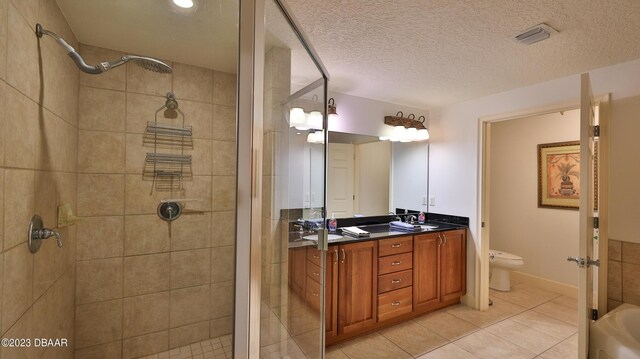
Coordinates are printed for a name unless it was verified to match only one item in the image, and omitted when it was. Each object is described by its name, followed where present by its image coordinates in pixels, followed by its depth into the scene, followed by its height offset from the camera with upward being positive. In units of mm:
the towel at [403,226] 2862 -468
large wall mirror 2834 +92
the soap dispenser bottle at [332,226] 2640 -426
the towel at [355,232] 2443 -456
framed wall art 3232 +131
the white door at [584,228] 1605 -255
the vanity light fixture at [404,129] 3184 +654
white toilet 3303 -1034
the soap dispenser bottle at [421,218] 3267 -416
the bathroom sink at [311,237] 1748 -357
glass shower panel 1091 -87
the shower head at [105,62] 1272 +669
